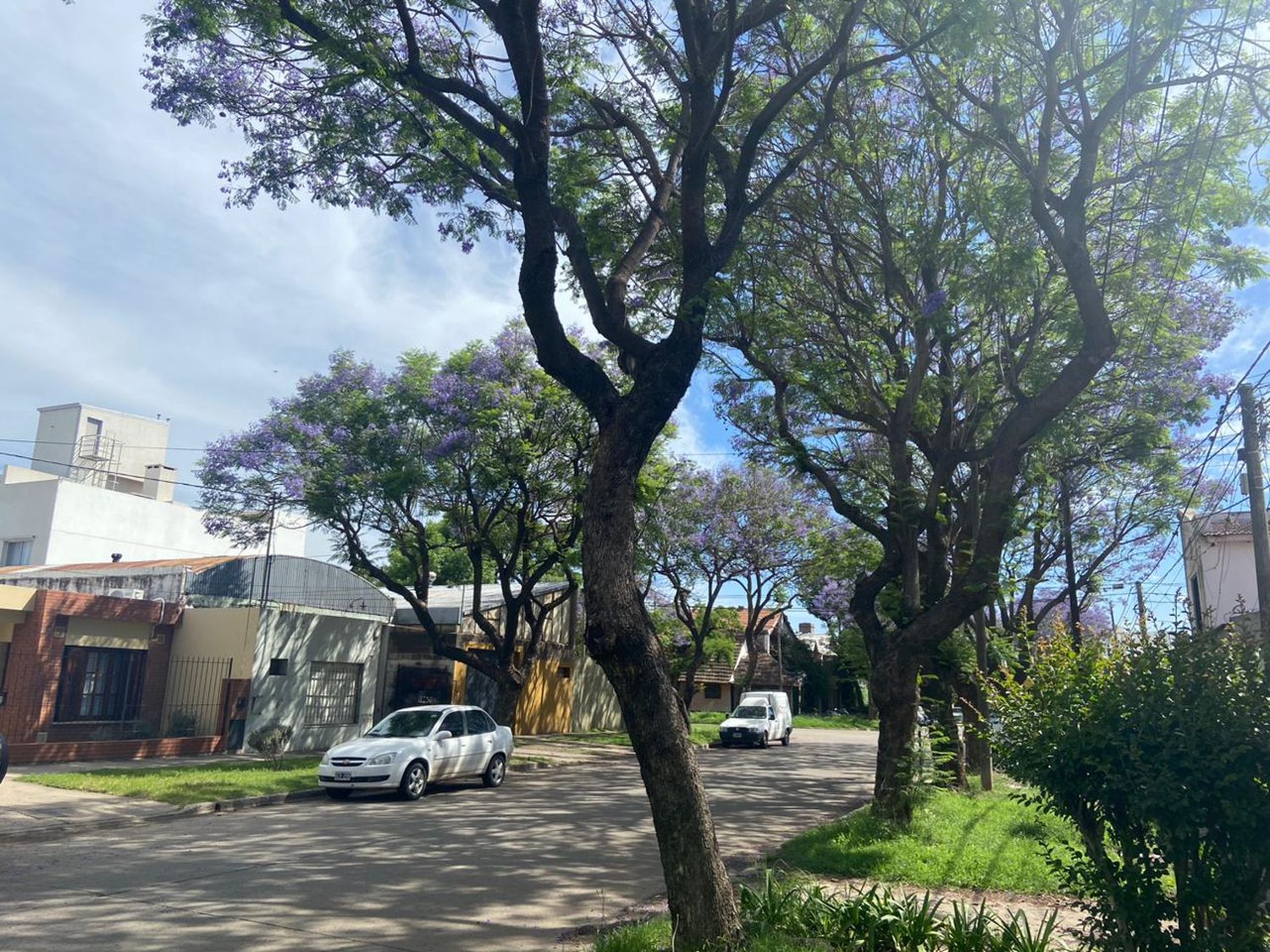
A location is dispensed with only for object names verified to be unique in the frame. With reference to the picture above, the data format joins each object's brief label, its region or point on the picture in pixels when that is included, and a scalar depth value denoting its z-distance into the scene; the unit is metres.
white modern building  35.97
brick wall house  19.31
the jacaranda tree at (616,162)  6.63
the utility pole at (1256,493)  9.51
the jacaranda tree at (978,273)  9.85
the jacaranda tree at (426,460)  21.17
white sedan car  15.91
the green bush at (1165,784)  5.11
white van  32.34
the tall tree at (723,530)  31.20
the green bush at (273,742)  19.70
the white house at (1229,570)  17.73
